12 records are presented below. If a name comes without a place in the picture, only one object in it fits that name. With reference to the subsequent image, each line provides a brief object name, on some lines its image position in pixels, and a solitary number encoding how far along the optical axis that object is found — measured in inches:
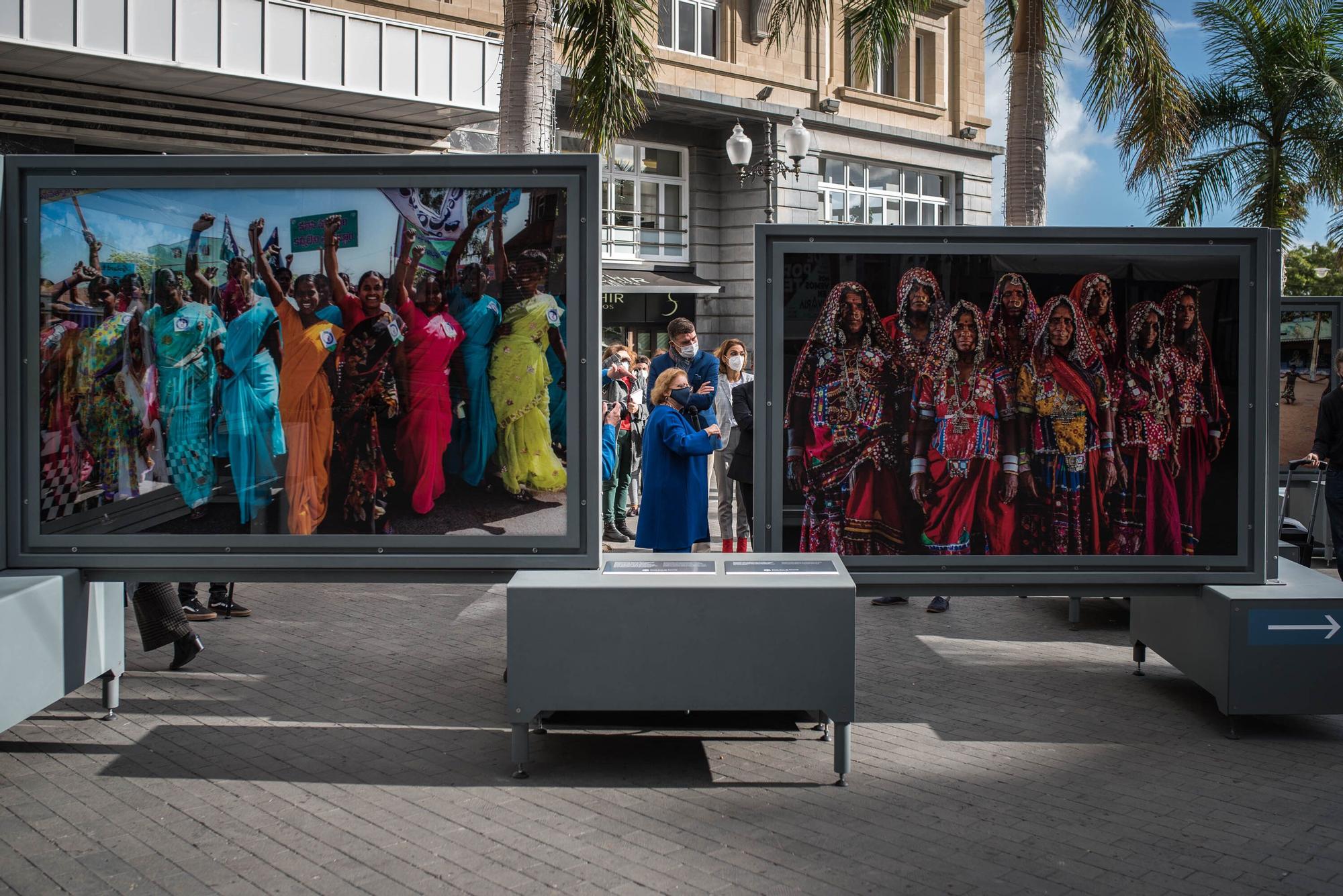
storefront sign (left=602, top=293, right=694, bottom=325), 1178.0
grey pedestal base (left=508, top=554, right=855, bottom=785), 232.1
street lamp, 798.5
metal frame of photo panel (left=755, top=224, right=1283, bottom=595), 271.0
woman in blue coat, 332.2
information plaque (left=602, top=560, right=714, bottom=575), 246.7
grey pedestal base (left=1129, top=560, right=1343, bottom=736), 260.8
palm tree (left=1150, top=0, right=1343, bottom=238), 859.4
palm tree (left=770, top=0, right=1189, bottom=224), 575.2
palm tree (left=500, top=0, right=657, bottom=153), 446.3
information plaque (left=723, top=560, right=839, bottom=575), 246.7
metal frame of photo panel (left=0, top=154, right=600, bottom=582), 255.6
